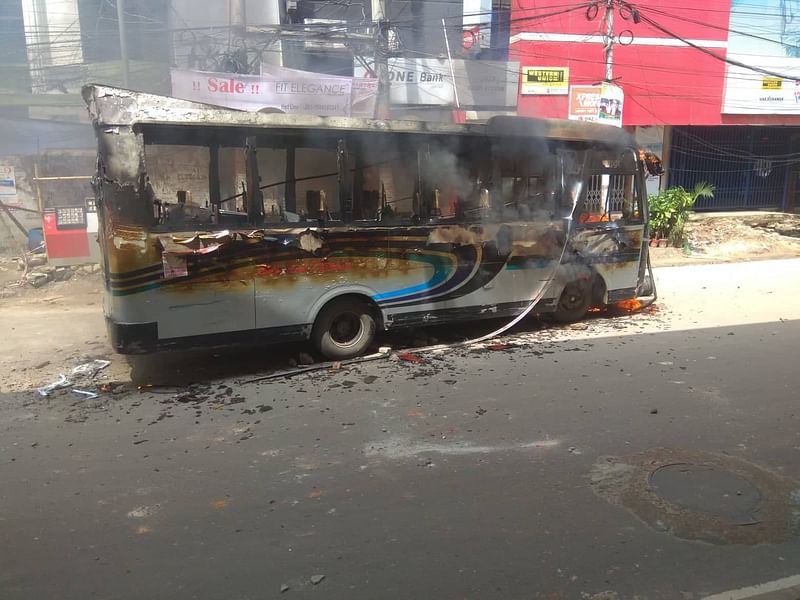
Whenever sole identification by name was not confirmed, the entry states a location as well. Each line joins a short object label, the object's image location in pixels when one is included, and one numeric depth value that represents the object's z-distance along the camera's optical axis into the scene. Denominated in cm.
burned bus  518
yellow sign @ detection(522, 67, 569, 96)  1477
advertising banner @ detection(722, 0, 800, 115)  1609
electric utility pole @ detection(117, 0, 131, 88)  1130
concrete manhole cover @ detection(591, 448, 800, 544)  309
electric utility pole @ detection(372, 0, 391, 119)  1234
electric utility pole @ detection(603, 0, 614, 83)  1338
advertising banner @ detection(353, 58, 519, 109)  1368
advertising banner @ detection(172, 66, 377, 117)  1154
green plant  1383
